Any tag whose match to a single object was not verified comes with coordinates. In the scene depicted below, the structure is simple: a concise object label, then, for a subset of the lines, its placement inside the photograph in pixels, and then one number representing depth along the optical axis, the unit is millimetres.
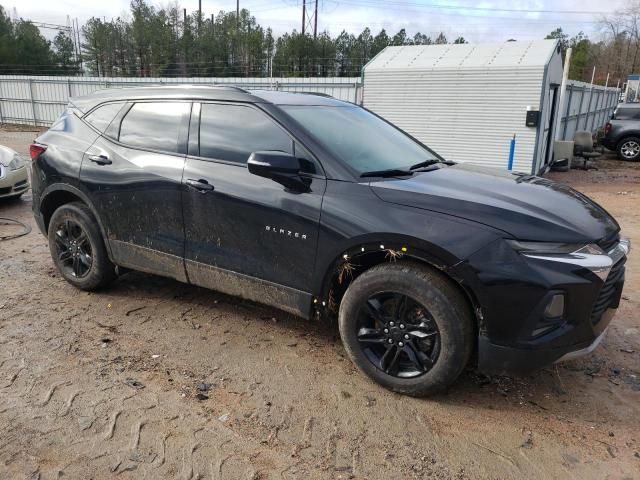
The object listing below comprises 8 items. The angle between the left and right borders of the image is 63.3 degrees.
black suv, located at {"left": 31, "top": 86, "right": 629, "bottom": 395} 2738
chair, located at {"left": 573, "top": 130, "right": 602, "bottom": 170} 15869
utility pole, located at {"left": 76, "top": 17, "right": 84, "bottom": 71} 49100
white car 7590
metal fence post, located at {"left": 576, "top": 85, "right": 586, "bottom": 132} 16828
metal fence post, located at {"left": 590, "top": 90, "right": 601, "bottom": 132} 21959
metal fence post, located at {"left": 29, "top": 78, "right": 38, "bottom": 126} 24422
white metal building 11539
